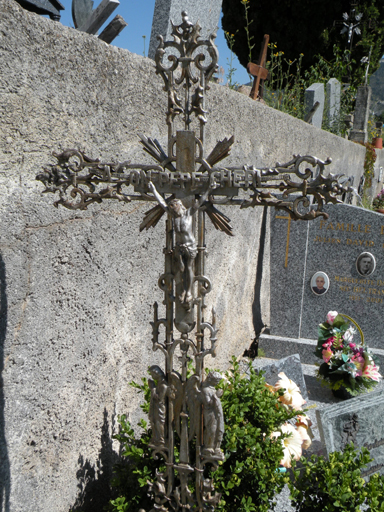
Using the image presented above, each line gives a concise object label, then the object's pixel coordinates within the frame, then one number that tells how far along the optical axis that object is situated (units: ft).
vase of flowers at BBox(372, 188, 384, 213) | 35.37
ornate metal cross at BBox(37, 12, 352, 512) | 4.63
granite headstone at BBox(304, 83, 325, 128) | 24.82
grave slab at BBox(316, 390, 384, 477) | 8.02
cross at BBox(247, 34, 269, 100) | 17.64
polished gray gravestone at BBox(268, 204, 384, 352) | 13.70
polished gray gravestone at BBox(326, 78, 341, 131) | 30.30
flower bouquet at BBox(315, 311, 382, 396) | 11.34
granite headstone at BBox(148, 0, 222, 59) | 10.05
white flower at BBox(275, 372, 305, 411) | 8.44
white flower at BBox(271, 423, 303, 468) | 7.65
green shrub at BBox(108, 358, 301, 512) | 5.98
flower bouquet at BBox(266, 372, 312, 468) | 7.79
